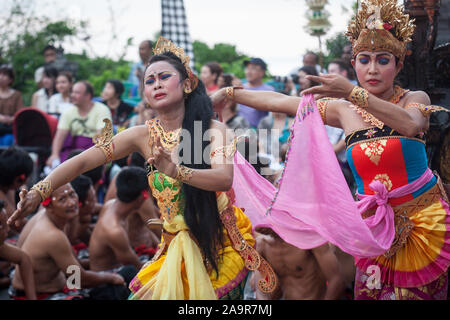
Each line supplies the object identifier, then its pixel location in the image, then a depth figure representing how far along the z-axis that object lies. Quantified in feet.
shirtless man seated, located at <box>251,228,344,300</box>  13.57
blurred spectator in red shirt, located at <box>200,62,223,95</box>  22.66
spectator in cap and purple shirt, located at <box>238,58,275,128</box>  22.12
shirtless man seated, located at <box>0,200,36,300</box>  13.57
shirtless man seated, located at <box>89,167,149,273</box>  15.65
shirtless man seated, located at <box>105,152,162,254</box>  17.51
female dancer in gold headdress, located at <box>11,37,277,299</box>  9.12
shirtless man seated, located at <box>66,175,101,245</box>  17.10
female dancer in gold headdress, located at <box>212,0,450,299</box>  9.69
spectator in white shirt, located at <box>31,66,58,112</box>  26.68
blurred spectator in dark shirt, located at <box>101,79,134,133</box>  24.73
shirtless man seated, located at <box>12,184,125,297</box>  14.23
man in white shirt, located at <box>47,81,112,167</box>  21.95
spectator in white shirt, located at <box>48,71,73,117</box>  25.40
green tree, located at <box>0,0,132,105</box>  41.14
